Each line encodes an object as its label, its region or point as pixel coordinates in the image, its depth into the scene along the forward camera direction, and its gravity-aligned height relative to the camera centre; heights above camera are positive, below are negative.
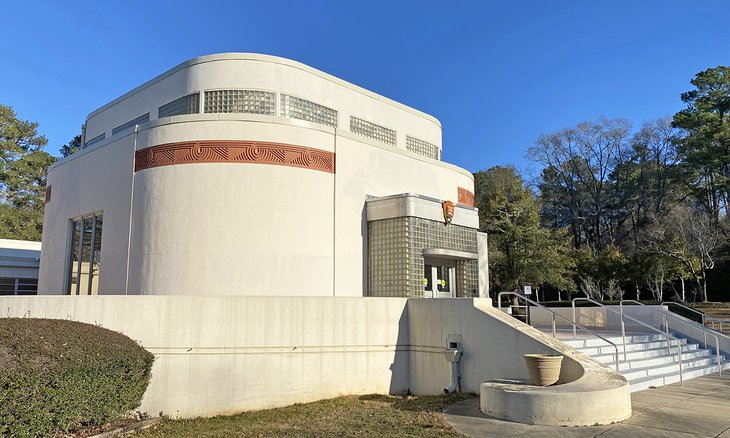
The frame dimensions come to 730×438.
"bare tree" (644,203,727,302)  35.94 +3.70
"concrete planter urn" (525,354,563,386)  9.53 -1.31
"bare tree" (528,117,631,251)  56.62 +12.16
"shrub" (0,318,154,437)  7.20 -1.22
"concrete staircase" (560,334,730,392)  11.78 -1.58
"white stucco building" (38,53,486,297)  15.55 +2.83
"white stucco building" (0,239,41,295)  30.11 +1.28
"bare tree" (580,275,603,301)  38.83 +0.50
